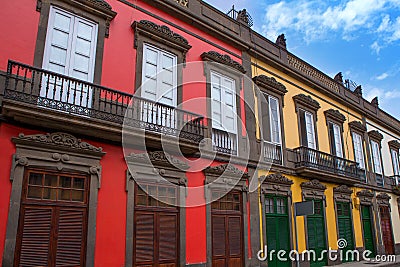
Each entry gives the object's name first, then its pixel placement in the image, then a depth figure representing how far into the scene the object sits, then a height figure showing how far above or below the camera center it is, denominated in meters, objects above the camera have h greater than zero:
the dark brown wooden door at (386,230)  15.68 -0.09
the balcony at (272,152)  10.85 +2.39
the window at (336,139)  14.10 +3.65
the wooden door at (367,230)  14.40 -0.07
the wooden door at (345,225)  12.98 +0.13
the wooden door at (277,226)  10.17 +0.08
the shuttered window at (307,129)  12.65 +3.63
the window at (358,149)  15.57 +3.52
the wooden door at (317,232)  11.52 -0.12
